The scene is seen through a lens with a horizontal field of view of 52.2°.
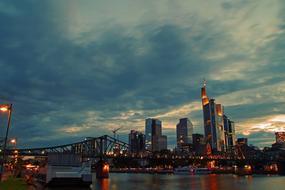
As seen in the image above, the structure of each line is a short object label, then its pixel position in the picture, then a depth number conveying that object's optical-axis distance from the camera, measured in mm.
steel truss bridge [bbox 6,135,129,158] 161512
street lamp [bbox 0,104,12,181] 28284
